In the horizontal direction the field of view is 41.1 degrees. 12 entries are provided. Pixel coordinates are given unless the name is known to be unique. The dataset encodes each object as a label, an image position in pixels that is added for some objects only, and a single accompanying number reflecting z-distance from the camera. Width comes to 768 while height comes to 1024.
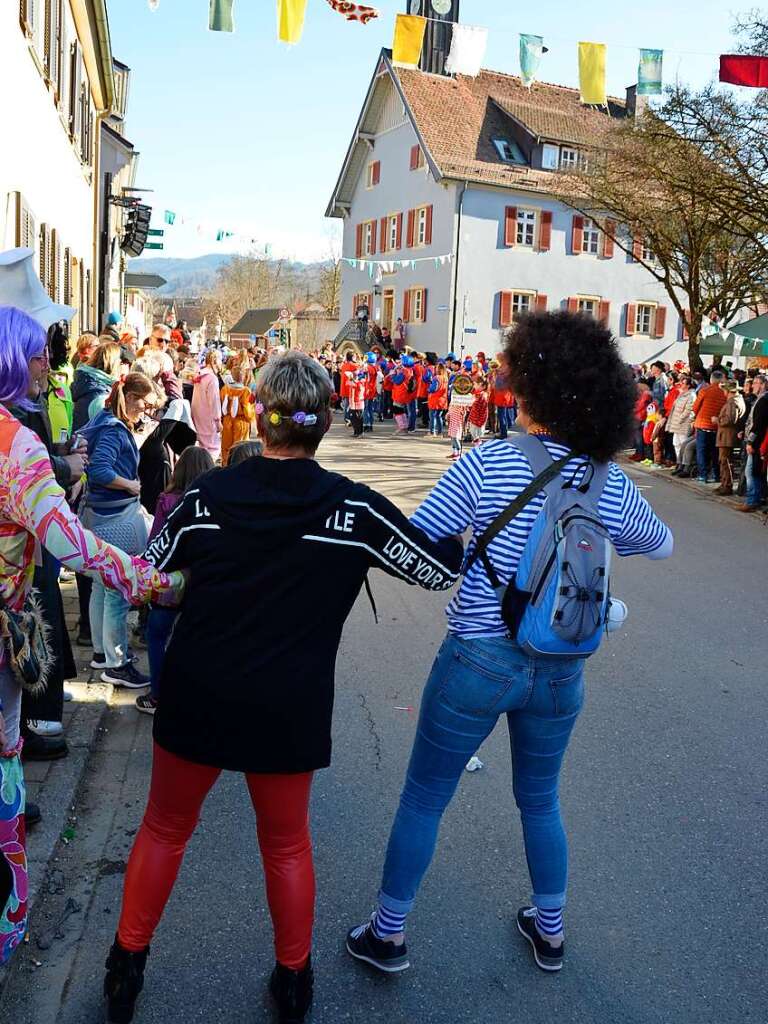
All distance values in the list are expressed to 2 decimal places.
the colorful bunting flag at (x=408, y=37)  16.53
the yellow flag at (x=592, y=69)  16.66
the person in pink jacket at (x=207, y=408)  11.74
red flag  14.48
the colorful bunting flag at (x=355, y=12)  13.93
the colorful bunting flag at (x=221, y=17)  14.13
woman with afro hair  2.82
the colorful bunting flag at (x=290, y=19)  13.50
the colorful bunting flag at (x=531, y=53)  18.28
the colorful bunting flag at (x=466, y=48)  17.98
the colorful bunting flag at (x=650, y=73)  17.28
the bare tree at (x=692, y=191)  16.36
